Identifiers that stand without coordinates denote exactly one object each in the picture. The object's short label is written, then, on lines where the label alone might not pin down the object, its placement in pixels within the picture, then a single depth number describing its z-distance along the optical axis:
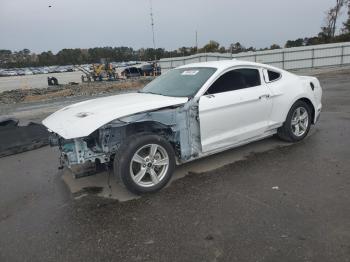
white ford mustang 4.35
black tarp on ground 7.27
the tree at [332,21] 46.41
